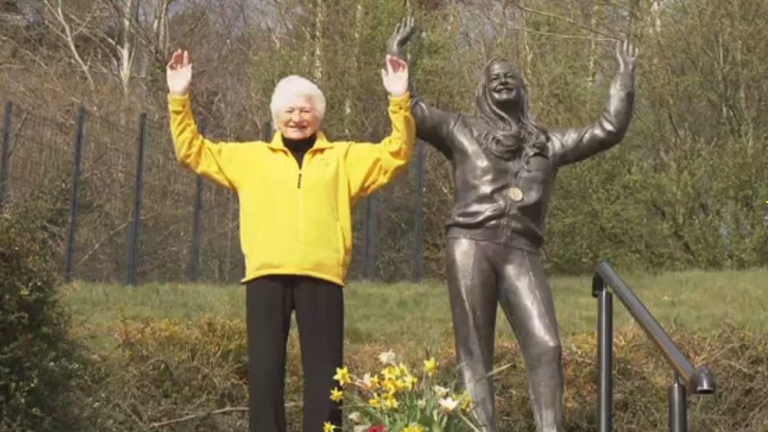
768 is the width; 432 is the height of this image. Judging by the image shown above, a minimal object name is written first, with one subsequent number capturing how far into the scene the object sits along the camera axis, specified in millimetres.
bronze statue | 6801
